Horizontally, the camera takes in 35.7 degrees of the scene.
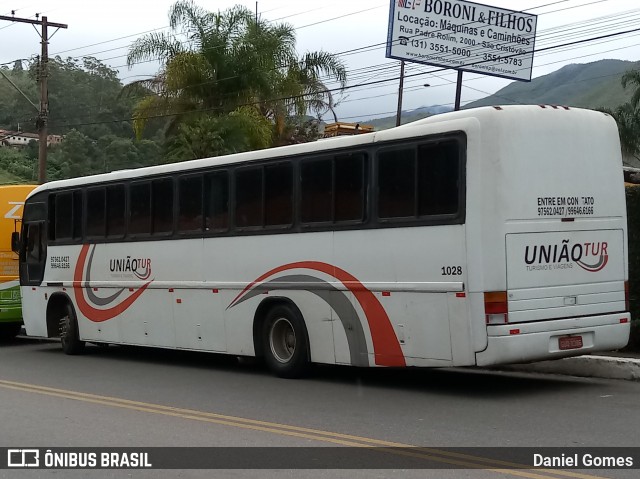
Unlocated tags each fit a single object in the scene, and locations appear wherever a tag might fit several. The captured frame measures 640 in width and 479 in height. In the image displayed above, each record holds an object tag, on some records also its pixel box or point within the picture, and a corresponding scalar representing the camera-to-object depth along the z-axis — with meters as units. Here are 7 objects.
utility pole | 31.09
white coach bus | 10.85
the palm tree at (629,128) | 57.25
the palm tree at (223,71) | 29.25
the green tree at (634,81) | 53.90
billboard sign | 24.47
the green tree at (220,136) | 28.38
